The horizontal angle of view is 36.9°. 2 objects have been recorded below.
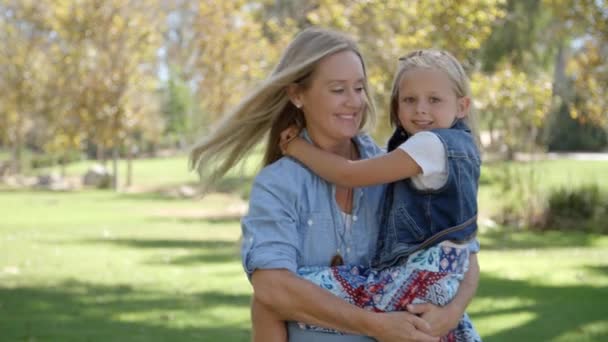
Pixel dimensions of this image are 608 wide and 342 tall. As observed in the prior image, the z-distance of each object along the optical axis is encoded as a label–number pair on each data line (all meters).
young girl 2.94
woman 2.86
